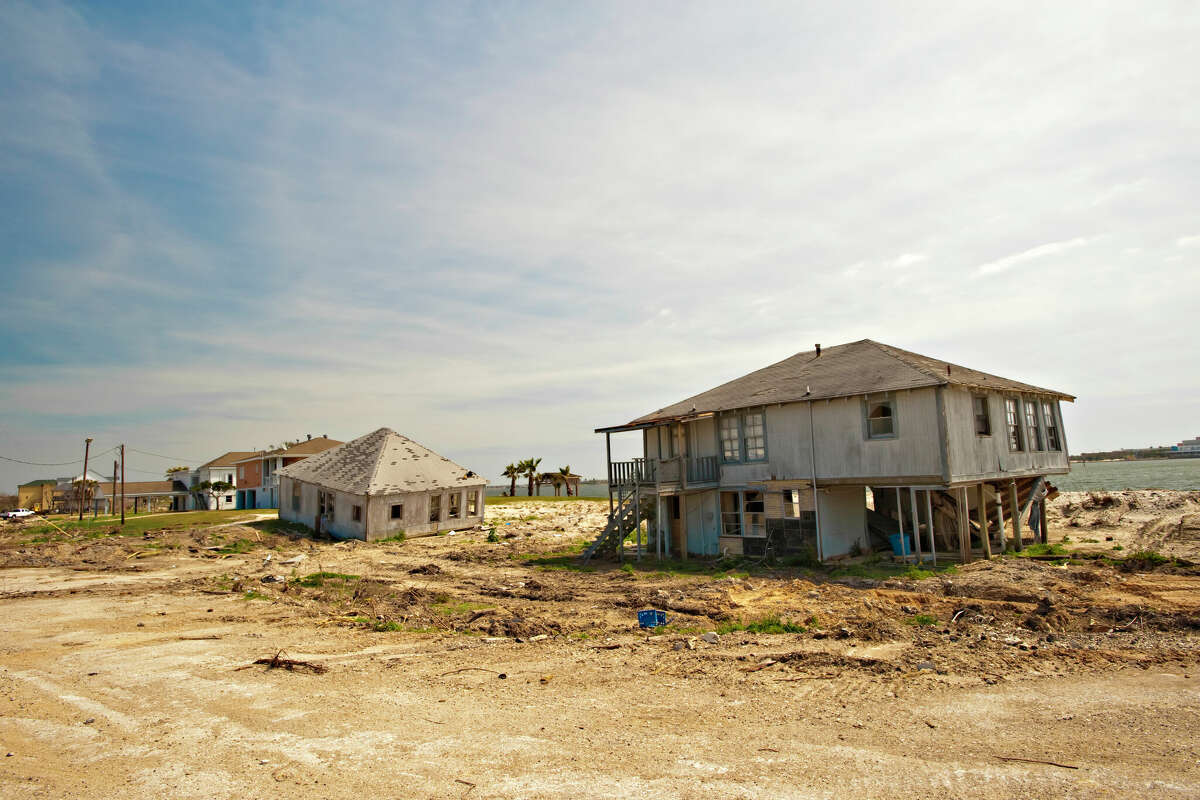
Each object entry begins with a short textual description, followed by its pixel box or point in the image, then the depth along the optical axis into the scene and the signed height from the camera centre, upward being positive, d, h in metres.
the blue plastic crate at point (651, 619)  12.77 -2.93
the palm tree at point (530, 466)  73.06 +1.25
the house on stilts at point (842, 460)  19.88 +0.13
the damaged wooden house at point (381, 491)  32.22 -0.42
